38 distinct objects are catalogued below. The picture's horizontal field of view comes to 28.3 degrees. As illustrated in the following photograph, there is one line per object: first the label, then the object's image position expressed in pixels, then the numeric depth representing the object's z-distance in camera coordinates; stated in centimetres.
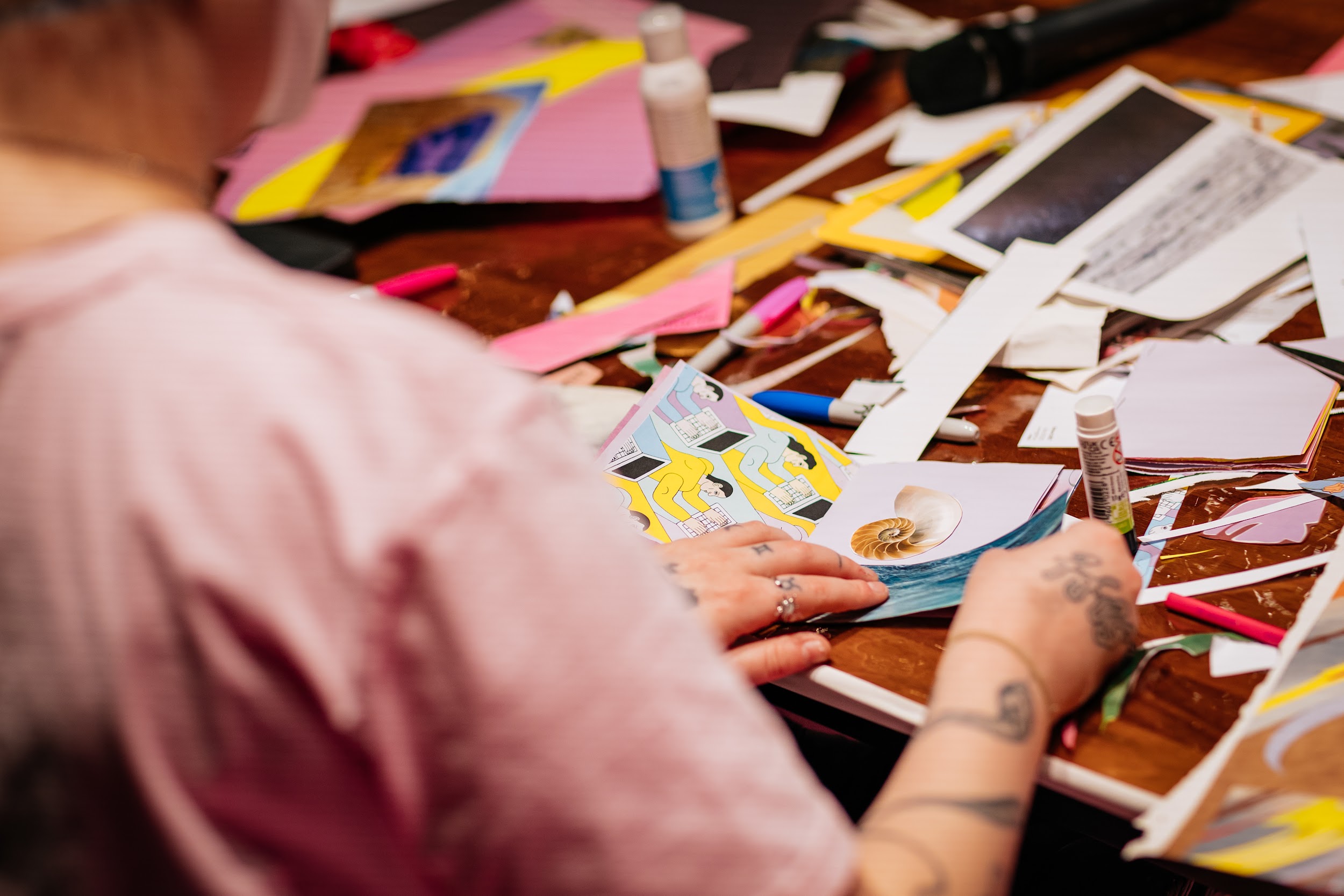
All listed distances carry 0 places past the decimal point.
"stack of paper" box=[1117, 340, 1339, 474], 149
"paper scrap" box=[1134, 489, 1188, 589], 144
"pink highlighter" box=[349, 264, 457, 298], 183
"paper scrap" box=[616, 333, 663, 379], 169
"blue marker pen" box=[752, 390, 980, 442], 159
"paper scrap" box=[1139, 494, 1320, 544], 146
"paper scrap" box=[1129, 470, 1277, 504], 149
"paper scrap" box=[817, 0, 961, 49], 205
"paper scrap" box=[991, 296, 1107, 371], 159
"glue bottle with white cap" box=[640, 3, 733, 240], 175
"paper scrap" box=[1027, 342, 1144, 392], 158
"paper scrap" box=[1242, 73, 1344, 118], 178
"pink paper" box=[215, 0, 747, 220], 192
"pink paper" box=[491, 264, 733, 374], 172
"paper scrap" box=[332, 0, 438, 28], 241
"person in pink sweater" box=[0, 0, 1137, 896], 103
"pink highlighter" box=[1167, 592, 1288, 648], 139
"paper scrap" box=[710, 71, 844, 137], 194
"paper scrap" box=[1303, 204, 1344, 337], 158
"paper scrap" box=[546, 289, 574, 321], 178
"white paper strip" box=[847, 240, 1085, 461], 157
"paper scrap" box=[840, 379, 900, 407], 160
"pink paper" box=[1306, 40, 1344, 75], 184
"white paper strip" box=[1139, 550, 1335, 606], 142
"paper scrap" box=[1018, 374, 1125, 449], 154
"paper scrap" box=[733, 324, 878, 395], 165
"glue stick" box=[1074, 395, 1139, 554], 143
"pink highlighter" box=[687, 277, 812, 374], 168
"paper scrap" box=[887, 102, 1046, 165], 186
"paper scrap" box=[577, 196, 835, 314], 178
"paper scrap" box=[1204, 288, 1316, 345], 158
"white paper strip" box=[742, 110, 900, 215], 187
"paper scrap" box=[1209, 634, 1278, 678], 139
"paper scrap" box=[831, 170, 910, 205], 181
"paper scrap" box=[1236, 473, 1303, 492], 147
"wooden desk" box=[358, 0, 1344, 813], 137
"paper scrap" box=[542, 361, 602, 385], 169
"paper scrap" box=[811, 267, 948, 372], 165
